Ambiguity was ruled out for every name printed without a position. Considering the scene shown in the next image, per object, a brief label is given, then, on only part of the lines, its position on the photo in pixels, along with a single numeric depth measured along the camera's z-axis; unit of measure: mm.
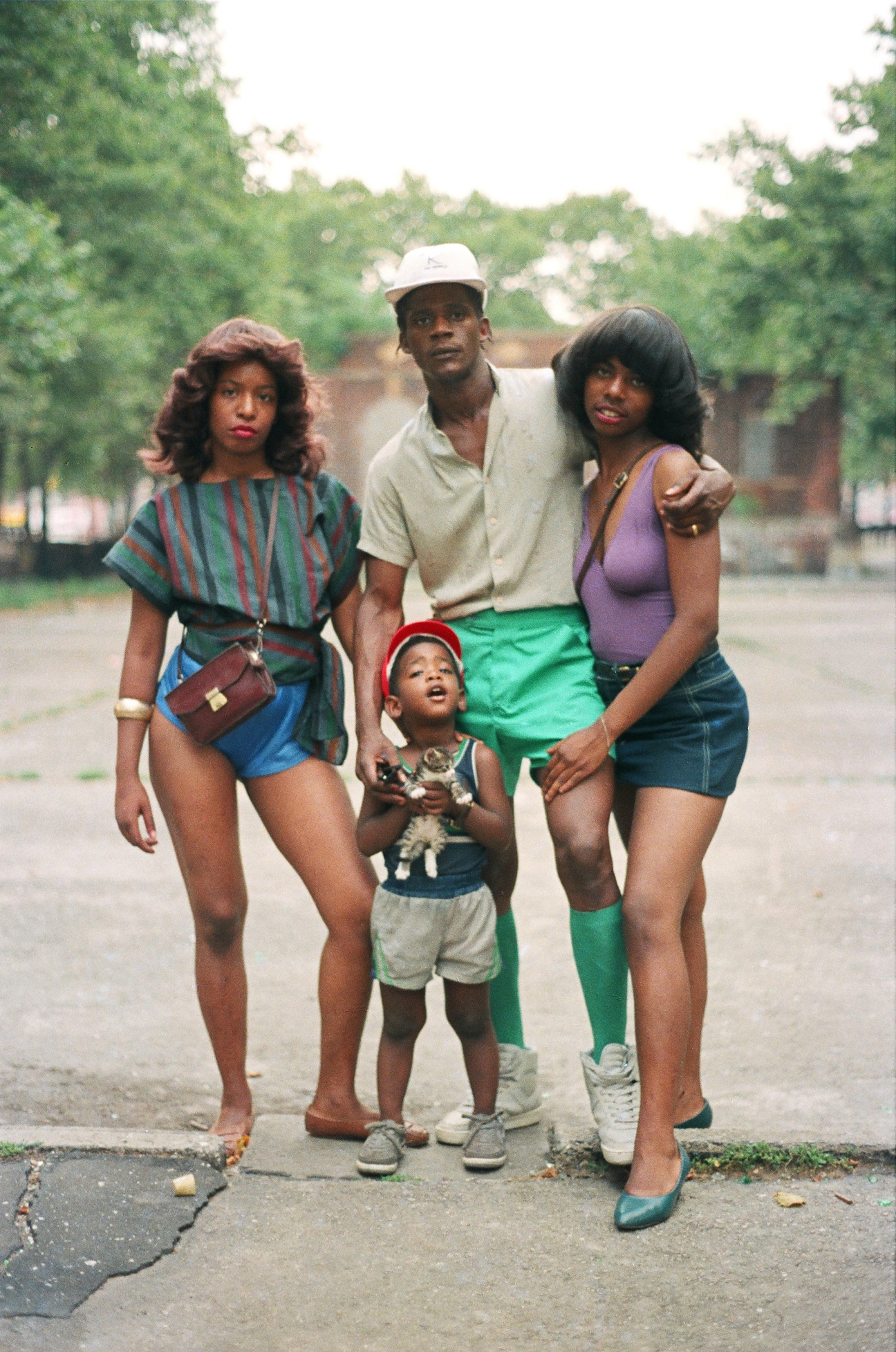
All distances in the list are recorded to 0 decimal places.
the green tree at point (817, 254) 25375
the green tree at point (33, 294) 16172
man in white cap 3248
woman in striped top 3463
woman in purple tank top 3137
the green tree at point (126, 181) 18906
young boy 3266
